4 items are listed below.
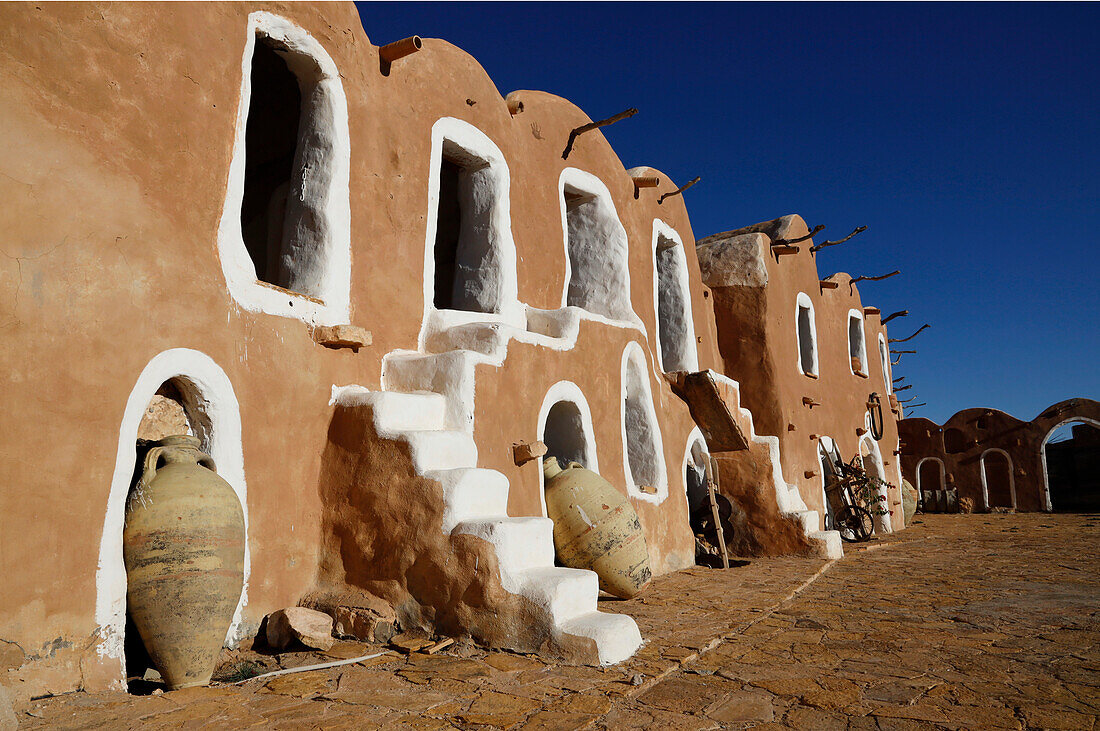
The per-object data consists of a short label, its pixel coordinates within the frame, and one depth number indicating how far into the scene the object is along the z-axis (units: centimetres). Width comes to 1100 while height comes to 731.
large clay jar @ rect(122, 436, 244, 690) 380
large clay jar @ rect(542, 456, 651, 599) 638
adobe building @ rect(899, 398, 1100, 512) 2292
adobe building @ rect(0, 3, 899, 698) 365
